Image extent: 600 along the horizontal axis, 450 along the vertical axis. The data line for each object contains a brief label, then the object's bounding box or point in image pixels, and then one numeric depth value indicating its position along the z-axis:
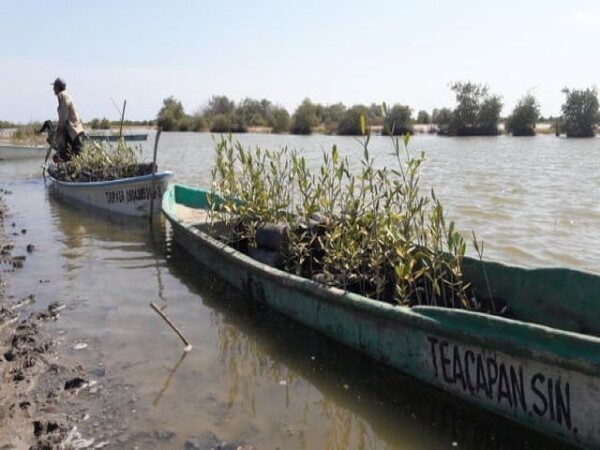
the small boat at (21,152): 24.30
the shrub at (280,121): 60.47
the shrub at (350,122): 53.42
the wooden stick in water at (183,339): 4.40
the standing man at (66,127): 12.14
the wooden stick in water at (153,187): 9.52
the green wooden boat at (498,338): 2.84
